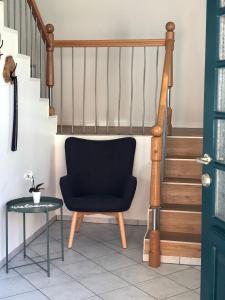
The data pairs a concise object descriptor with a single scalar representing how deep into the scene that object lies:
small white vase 3.42
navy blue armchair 4.23
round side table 3.25
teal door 2.10
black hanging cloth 3.49
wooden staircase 3.53
